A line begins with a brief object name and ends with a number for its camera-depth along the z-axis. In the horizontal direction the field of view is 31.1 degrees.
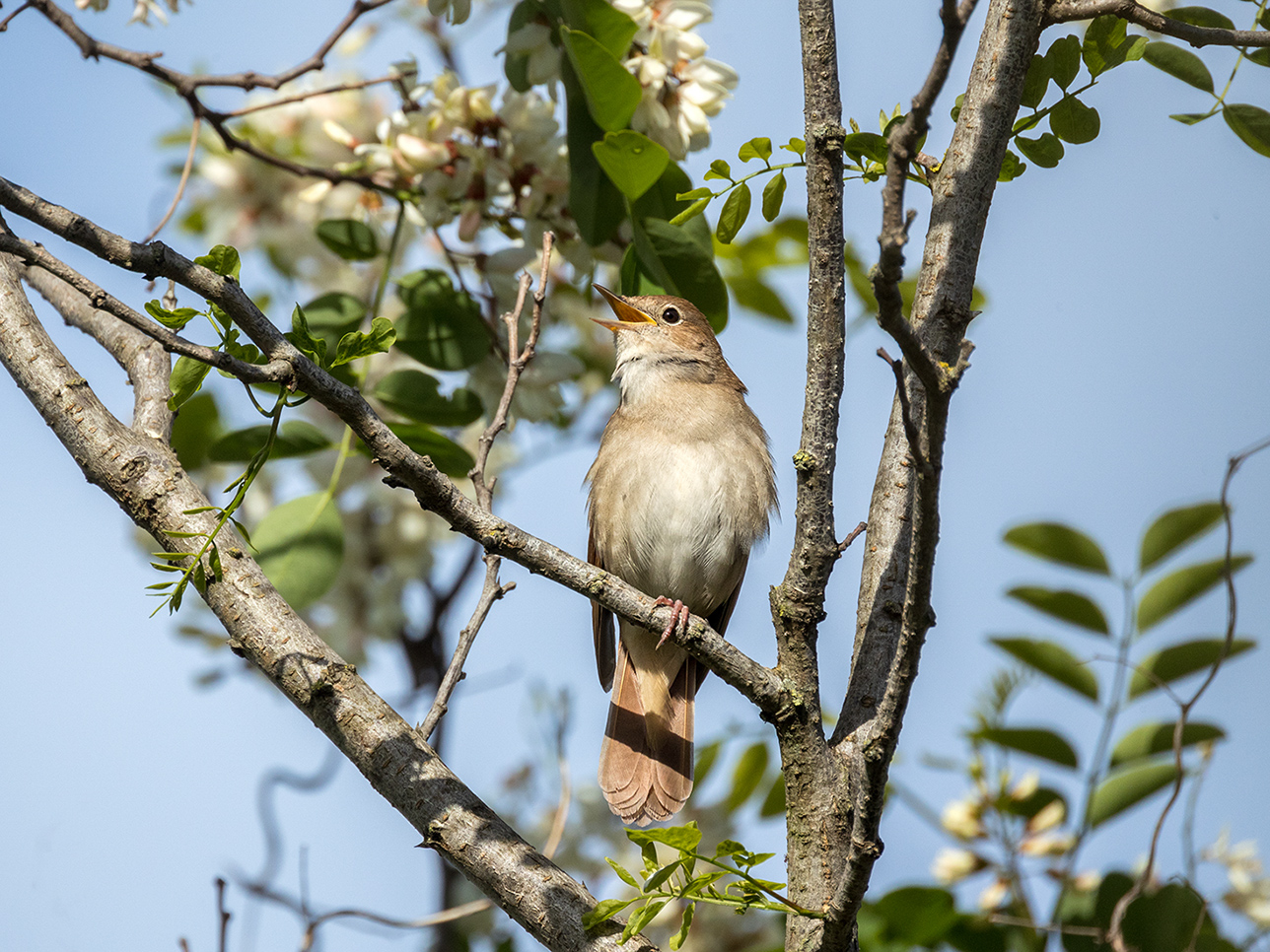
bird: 8.75
